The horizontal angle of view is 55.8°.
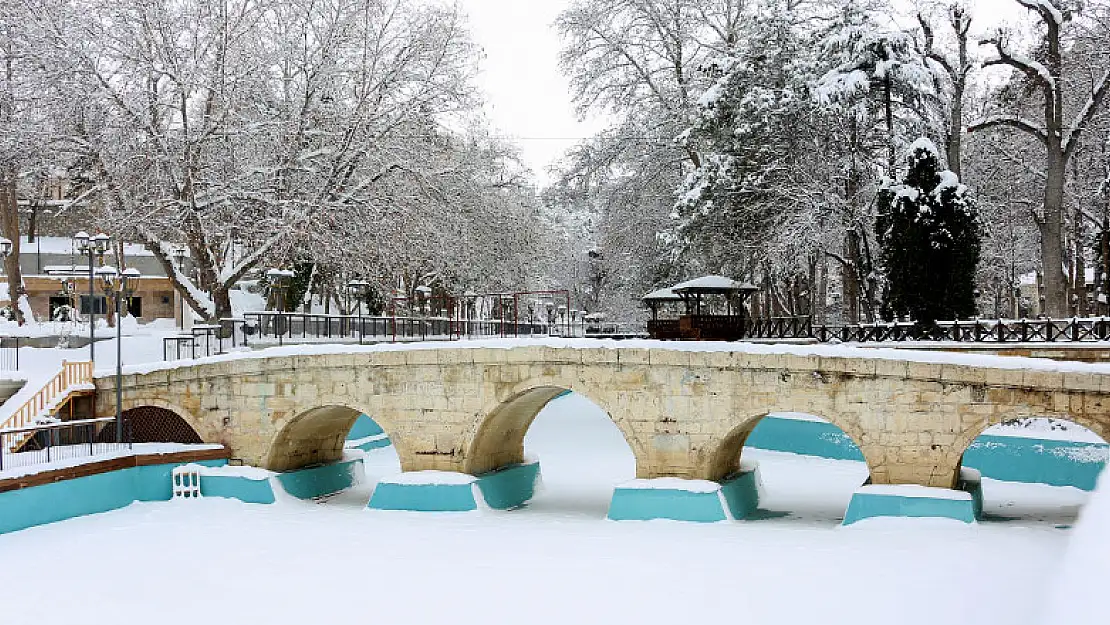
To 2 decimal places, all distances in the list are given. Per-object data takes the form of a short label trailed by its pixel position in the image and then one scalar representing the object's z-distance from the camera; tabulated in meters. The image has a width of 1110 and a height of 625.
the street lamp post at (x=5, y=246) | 25.91
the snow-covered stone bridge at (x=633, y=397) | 16.62
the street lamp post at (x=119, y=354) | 19.59
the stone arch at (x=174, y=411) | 21.64
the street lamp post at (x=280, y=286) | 25.36
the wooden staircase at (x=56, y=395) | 20.52
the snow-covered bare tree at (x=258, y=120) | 24.88
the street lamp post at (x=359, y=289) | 31.17
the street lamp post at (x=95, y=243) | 19.55
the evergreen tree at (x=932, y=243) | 24.25
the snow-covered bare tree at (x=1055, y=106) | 26.31
